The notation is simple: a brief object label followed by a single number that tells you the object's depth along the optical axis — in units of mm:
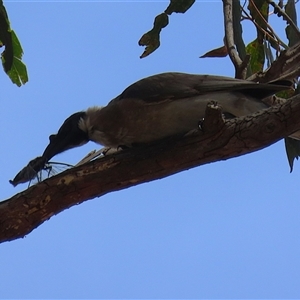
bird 7254
